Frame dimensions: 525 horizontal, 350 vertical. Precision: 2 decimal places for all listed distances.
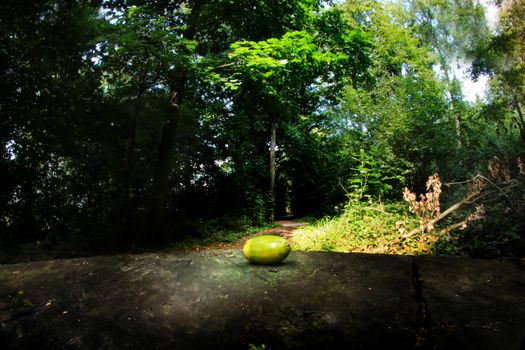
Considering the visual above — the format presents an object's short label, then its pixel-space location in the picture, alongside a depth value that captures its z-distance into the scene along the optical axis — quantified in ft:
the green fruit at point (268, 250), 5.34
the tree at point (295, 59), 20.70
